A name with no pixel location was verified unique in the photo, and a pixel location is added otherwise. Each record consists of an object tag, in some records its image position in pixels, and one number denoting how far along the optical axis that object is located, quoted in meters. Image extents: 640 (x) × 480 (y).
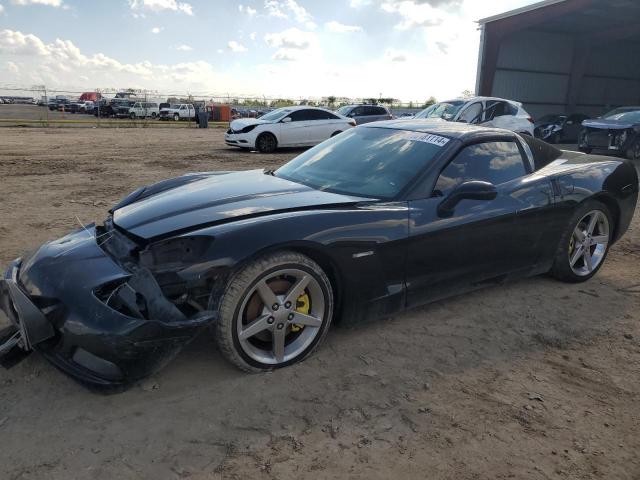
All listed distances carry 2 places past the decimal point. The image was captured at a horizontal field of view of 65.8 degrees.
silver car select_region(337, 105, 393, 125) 19.23
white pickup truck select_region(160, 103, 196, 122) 36.75
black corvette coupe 2.46
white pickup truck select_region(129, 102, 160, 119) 35.72
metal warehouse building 22.02
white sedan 14.43
